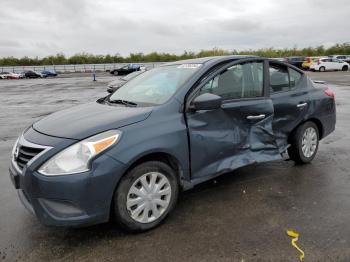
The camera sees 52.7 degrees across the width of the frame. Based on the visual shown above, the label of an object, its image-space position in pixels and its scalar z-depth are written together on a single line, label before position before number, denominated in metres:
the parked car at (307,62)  38.89
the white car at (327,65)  37.41
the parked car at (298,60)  41.12
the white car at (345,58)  43.68
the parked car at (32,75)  52.28
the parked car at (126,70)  48.00
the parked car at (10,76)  51.47
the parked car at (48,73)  52.28
